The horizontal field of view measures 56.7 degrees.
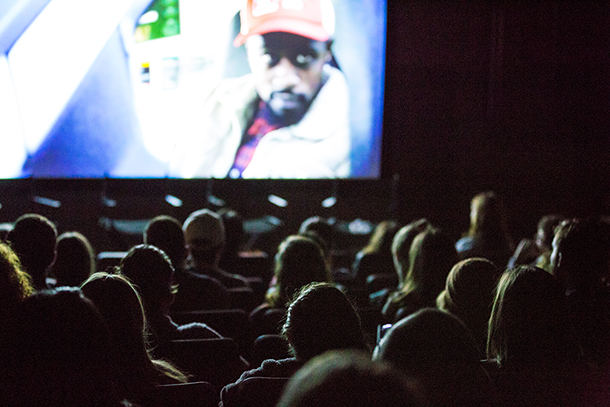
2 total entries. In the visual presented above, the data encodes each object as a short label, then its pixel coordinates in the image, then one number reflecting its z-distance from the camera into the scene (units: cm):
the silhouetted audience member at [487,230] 430
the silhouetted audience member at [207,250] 333
